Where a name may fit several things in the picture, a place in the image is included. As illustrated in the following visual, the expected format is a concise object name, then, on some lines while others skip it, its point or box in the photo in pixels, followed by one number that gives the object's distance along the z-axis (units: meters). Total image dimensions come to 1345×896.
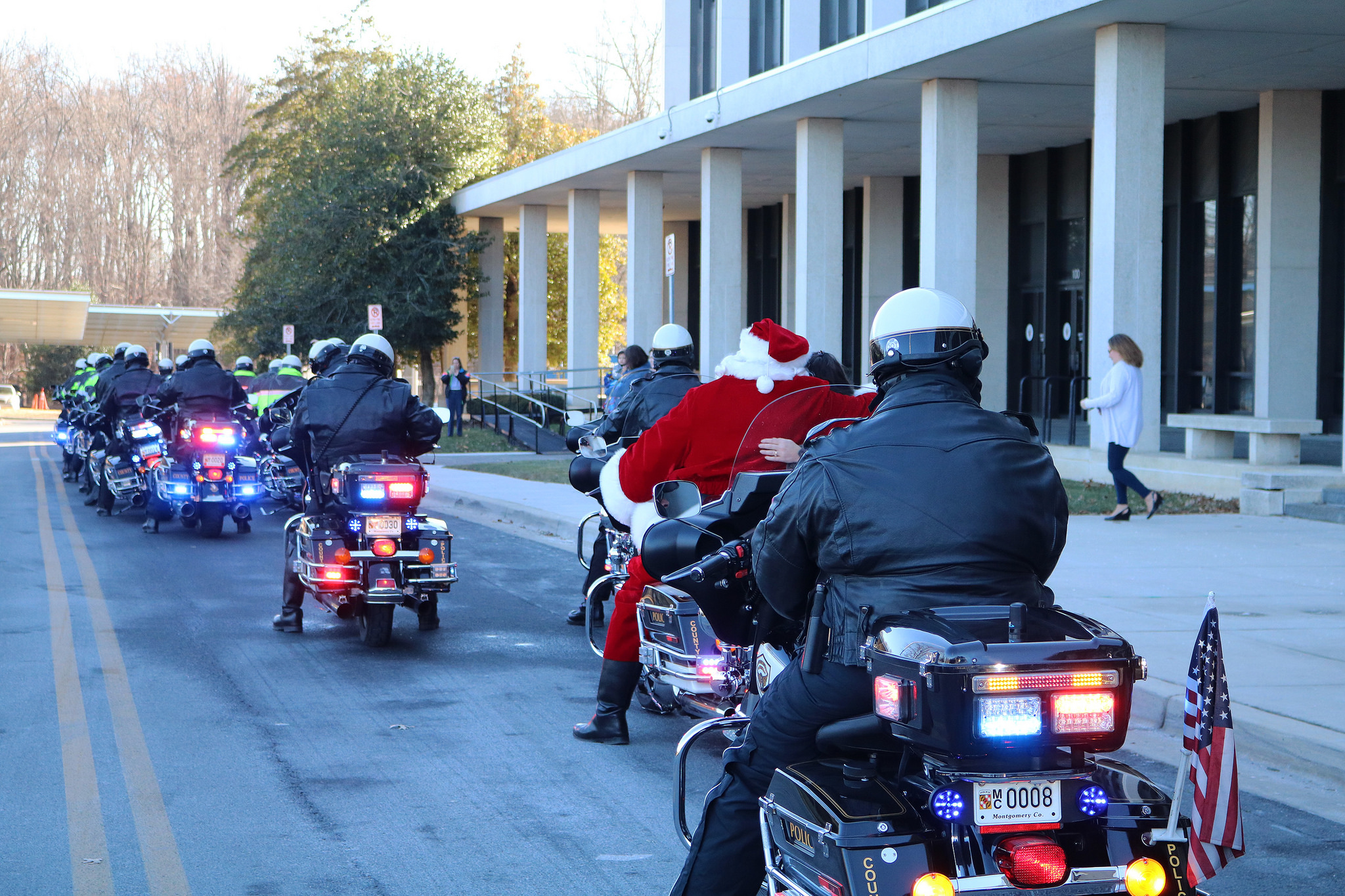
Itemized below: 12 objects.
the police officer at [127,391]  17.38
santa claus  5.89
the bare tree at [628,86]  69.31
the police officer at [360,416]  9.29
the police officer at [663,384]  7.77
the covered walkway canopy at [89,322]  62.50
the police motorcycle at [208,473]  14.98
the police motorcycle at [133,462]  16.05
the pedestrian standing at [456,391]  33.19
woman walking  14.59
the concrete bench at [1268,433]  16.44
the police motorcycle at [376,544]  8.79
